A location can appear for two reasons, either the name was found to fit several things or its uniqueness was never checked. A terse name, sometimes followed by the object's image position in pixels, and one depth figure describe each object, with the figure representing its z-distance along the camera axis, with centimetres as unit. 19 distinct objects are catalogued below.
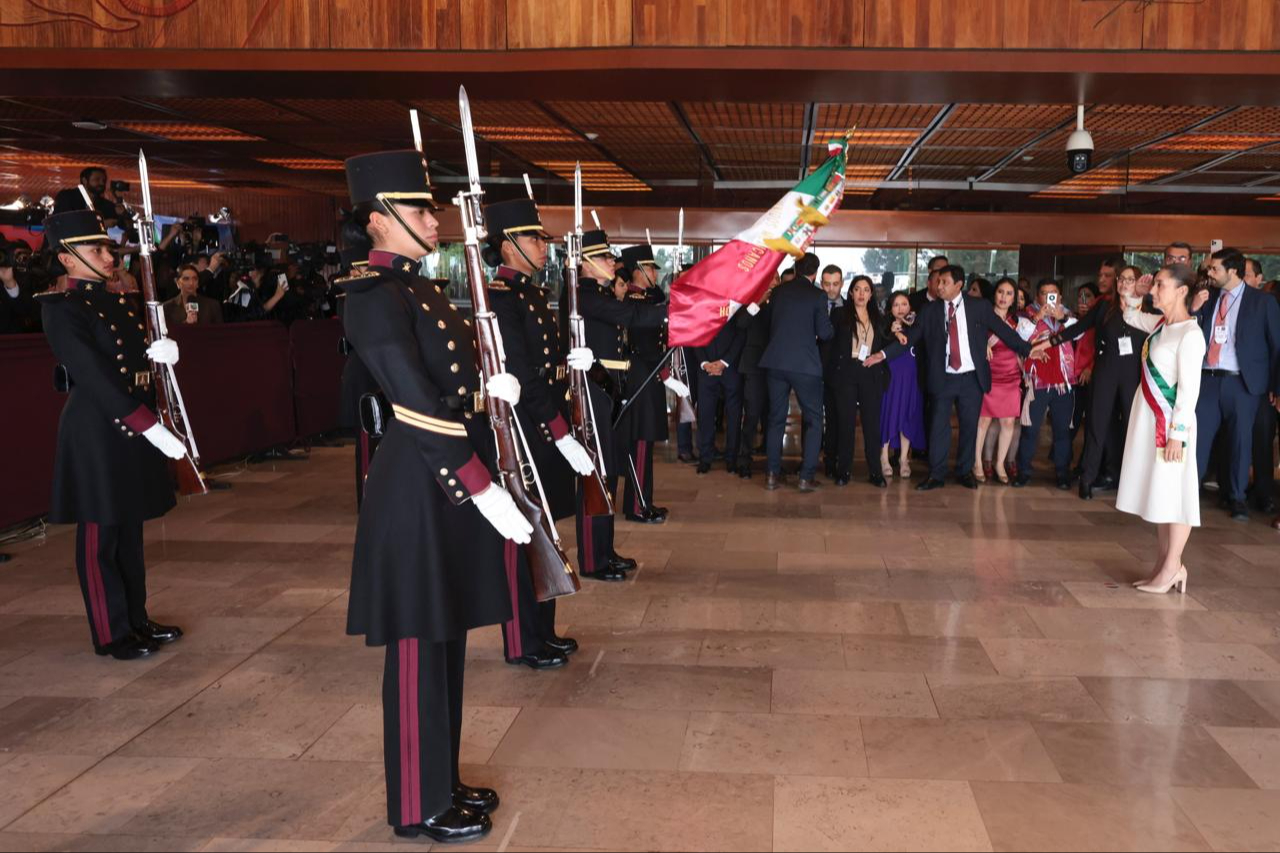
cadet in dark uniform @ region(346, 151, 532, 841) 262
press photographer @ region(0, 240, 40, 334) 681
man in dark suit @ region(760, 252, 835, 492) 754
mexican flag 431
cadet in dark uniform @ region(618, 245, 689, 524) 623
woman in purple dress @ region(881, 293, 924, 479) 833
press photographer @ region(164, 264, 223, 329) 845
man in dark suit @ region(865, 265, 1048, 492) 770
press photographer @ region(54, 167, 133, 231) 438
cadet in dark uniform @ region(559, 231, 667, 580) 507
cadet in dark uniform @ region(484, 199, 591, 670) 407
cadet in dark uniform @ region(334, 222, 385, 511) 674
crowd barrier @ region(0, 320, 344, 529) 639
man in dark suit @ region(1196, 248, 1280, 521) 669
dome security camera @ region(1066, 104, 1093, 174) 756
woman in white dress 496
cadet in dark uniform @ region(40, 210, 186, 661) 412
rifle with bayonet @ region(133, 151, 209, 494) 462
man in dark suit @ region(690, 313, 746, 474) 848
